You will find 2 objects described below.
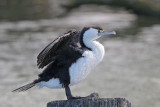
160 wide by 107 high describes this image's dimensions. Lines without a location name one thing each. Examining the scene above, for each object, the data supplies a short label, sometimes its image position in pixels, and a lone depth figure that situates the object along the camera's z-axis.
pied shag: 12.59
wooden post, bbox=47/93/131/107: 11.10
